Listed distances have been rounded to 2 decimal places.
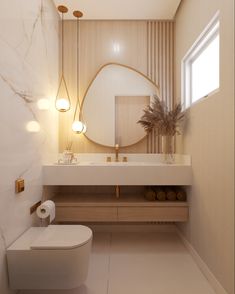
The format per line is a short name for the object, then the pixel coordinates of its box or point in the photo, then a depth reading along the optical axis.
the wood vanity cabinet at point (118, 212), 2.26
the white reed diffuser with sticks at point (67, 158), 2.45
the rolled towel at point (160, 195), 2.35
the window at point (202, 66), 1.83
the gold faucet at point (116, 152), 2.69
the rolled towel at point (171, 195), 2.36
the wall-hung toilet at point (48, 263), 1.46
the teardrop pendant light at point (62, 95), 2.60
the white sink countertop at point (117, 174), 2.19
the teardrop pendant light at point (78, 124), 2.64
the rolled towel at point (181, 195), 2.35
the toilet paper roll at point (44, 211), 1.88
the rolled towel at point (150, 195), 2.34
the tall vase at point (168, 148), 2.47
